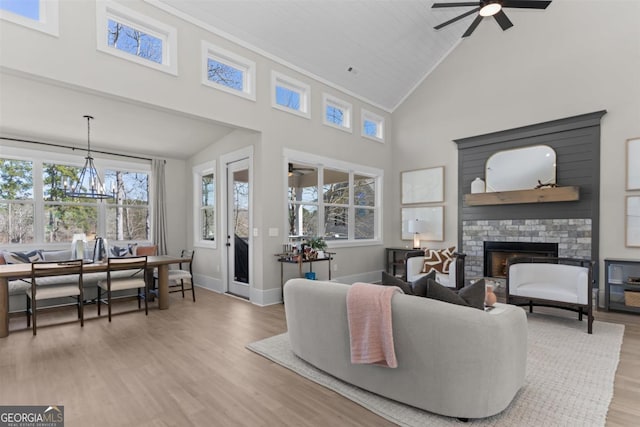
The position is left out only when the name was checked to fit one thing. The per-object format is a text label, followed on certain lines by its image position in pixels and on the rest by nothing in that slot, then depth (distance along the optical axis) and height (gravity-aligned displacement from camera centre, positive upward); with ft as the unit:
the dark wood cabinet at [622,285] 13.93 -3.57
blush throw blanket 6.72 -2.57
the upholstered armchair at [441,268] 15.72 -3.22
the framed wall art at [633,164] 14.56 +1.93
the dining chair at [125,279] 13.65 -3.27
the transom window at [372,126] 22.04 +5.84
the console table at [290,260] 15.71 -2.70
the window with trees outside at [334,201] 18.12 +0.36
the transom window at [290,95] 16.57 +6.21
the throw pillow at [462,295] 6.78 -1.91
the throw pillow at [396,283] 7.39 -1.82
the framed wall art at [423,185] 21.03 +1.46
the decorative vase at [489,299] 7.97 -2.38
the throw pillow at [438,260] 16.49 -2.84
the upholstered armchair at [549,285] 11.80 -3.26
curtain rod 16.68 +3.53
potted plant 17.01 -1.99
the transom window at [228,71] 13.96 +6.39
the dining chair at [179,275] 16.61 -3.56
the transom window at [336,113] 19.34 +6.01
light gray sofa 6.13 -3.08
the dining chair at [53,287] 11.78 -3.17
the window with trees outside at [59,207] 16.87 +0.07
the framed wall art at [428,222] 20.81 -1.01
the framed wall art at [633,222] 14.56 -0.75
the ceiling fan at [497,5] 12.62 +8.17
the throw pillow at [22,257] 15.00 -2.35
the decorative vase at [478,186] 18.95 +1.22
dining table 11.57 -2.72
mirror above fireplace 17.04 +2.12
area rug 6.59 -4.47
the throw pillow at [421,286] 7.29 -1.83
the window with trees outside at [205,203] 20.44 +0.26
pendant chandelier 18.30 +1.46
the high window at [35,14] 9.39 +5.97
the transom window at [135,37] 11.07 +6.45
